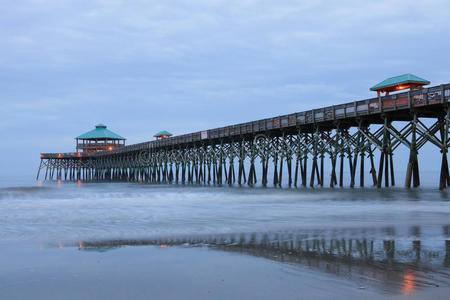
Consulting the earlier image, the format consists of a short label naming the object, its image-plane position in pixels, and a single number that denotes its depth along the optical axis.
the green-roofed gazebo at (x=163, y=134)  92.38
